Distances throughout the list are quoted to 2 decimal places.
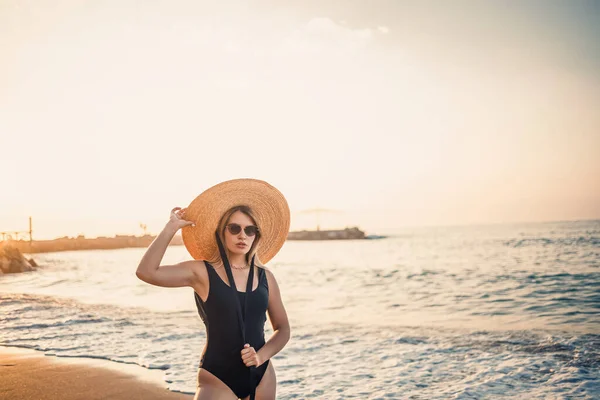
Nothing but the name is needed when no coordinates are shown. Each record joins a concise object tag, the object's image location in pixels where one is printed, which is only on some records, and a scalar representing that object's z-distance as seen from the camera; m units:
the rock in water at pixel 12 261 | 29.47
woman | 3.00
